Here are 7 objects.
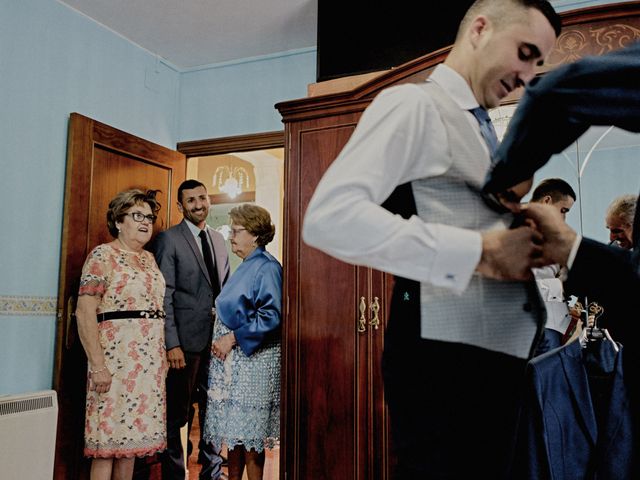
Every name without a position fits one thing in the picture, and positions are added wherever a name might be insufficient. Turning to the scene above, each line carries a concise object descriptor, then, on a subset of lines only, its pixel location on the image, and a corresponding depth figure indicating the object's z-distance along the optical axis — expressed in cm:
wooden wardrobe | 304
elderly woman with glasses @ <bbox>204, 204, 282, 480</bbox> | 324
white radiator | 309
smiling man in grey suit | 378
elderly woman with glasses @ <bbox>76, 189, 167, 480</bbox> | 314
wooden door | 352
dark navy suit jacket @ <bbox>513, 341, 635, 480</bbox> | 172
